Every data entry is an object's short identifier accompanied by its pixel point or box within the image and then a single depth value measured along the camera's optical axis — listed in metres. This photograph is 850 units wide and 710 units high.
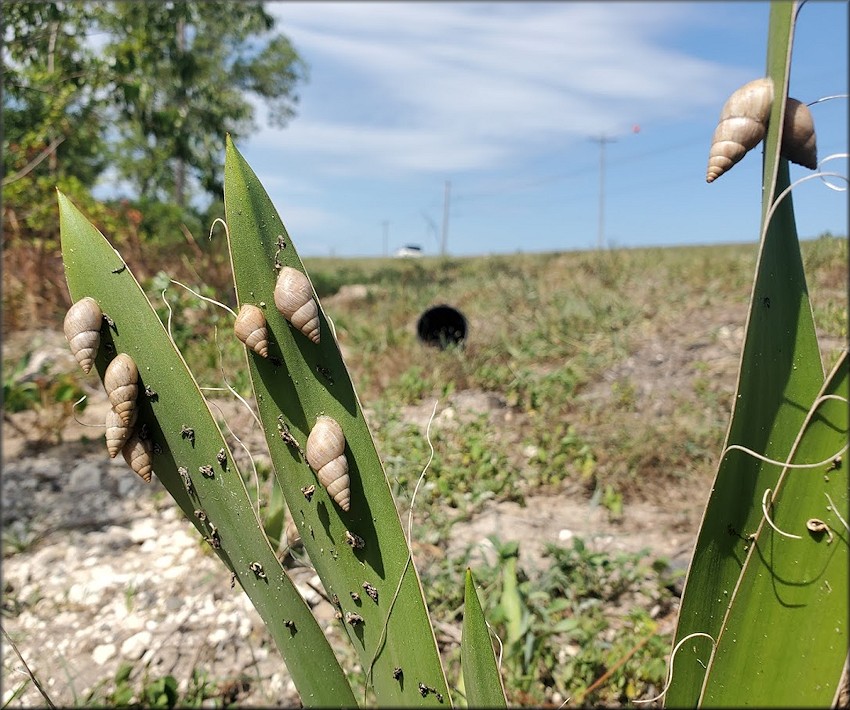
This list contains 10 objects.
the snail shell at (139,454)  0.18
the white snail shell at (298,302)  0.16
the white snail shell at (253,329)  0.16
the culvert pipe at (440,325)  3.60
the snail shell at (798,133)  0.15
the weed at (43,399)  2.55
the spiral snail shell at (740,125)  0.14
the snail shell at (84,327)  0.17
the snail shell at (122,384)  0.17
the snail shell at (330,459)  0.16
